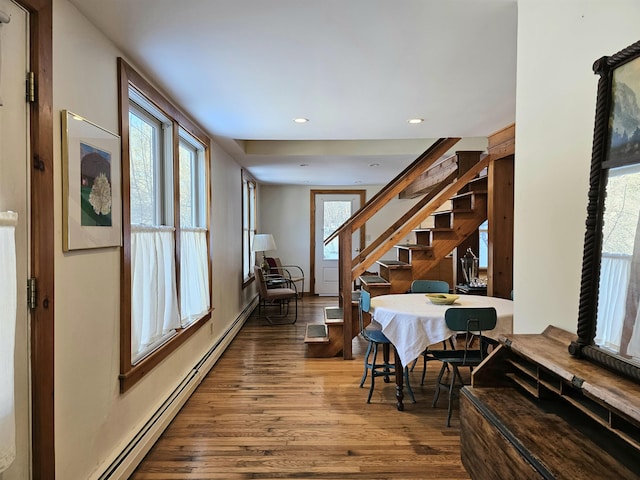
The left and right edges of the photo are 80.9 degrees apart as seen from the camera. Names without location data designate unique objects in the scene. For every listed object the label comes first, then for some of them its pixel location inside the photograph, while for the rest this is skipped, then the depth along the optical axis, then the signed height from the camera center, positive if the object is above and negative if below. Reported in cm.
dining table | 267 -68
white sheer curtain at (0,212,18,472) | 116 -33
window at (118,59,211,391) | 209 -4
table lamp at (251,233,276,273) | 611 -21
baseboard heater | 194 -124
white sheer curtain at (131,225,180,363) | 225 -39
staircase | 393 -17
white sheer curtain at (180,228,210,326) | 303 -39
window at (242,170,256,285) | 584 +12
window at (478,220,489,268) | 634 -30
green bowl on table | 301 -55
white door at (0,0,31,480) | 124 +19
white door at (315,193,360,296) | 796 +5
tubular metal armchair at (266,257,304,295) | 719 -83
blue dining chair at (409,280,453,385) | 378 -56
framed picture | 156 +20
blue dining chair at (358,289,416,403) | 300 -95
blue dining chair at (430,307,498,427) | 259 -65
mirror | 93 +1
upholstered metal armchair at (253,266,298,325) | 556 -95
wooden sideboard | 86 -55
